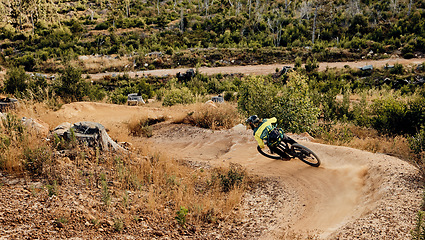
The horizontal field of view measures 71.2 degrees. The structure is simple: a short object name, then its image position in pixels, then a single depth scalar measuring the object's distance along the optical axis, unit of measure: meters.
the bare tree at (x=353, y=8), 50.58
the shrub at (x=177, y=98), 19.33
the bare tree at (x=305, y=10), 53.72
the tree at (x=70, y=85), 16.59
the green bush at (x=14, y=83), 16.38
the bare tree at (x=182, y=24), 52.64
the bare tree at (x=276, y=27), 45.74
